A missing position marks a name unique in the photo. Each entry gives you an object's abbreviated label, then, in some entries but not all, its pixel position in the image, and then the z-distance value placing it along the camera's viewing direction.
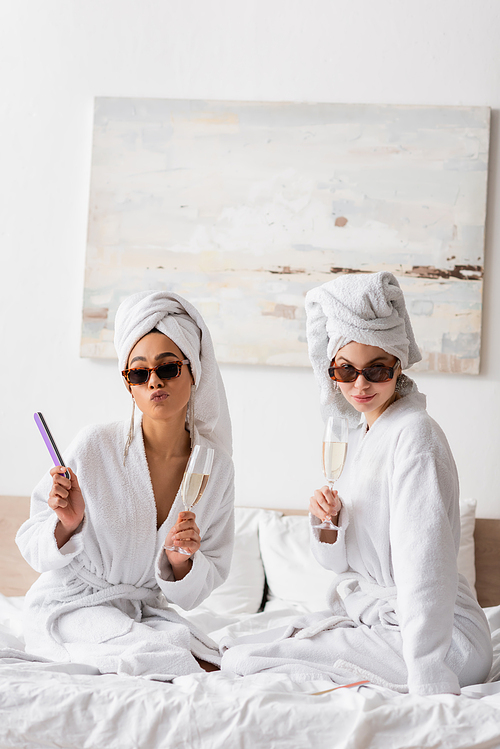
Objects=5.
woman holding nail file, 2.01
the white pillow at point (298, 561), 3.02
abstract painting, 3.46
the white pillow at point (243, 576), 2.96
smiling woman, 1.64
